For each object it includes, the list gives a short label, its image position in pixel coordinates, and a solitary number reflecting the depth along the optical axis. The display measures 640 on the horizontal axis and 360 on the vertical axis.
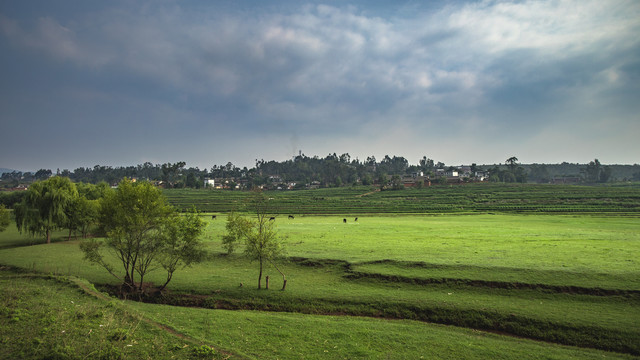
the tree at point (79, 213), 52.12
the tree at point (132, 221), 28.86
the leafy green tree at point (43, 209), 49.12
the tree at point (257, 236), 28.39
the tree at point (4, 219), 51.71
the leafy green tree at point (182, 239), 29.11
